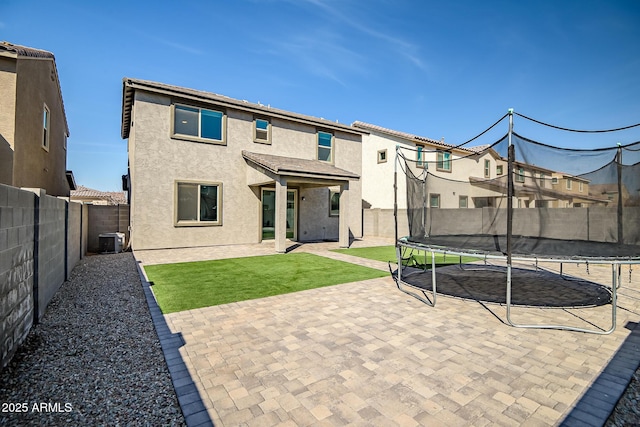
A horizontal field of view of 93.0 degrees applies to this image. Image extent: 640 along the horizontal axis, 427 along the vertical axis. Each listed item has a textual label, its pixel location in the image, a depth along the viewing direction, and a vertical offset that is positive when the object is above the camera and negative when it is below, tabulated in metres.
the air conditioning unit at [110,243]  11.27 -1.12
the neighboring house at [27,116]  8.53 +3.11
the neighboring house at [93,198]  23.92 +1.23
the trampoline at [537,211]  4.80 +0.11
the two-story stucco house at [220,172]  11.34 +1.70
